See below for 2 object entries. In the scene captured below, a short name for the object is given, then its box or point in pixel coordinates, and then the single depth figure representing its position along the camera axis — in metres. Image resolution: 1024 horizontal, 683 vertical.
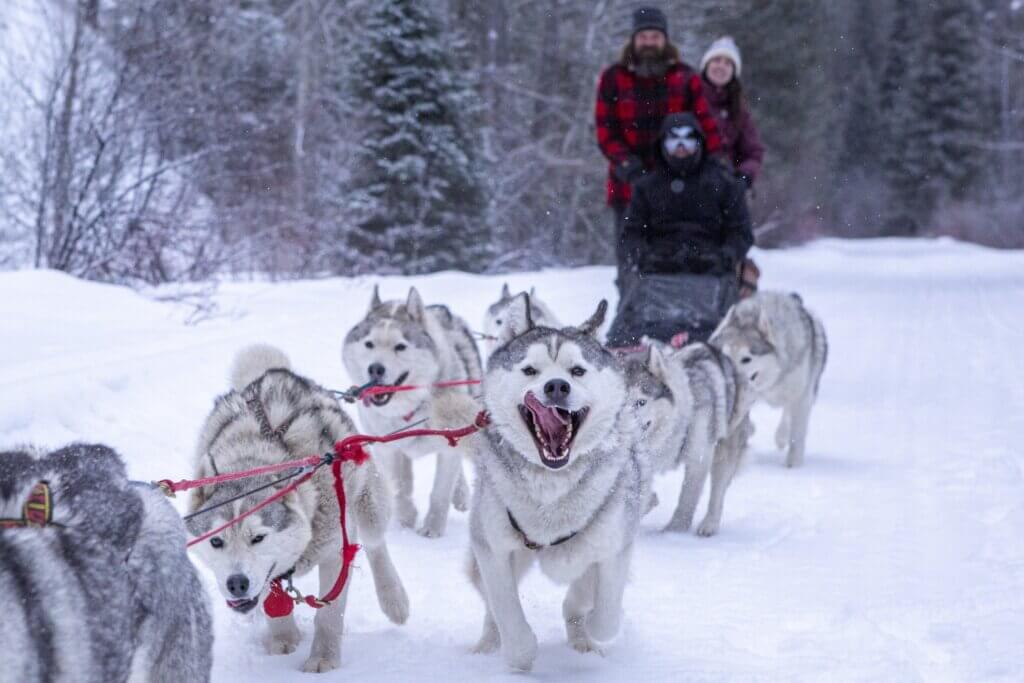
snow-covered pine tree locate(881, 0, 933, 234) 35.72
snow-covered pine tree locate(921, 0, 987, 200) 34.47
